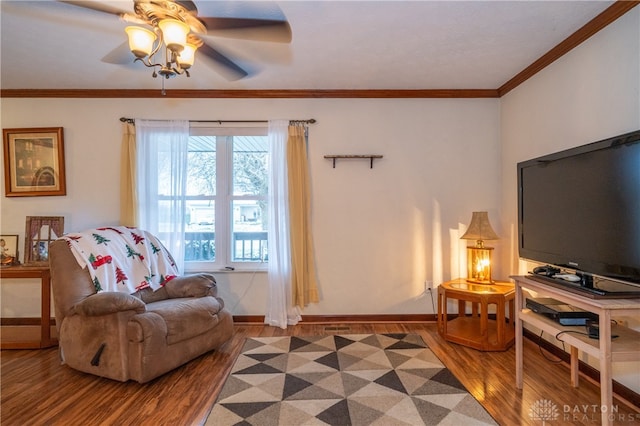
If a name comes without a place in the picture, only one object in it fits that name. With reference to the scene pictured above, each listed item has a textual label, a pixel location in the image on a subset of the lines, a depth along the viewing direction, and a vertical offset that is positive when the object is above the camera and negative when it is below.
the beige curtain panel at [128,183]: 3.29 +0.31
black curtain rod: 3.39 +0.98
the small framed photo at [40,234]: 3.23 -0.21
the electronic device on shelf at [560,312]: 1.87 -0.64
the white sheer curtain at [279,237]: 3.31 -0.27
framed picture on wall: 3.41 +0.56
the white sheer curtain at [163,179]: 3.33 +0.35
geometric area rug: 1.85 -1.21
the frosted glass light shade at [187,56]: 1.83 +0.91
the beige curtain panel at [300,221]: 3.35 -0.11
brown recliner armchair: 2.20 -0.84
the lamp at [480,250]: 2.99 -0.40
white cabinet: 1.53 -0.70
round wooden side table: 2.69 -1.02
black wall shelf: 3.42 +0.58
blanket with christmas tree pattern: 2.46 -0.39
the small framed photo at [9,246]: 3.25 -0.34
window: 3.49 +0.12
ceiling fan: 1.68 +1.09
